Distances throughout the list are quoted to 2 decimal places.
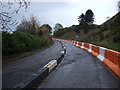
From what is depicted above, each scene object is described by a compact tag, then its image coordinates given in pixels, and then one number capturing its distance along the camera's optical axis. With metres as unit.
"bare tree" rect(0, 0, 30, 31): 7.04
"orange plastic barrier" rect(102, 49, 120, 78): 4.71
